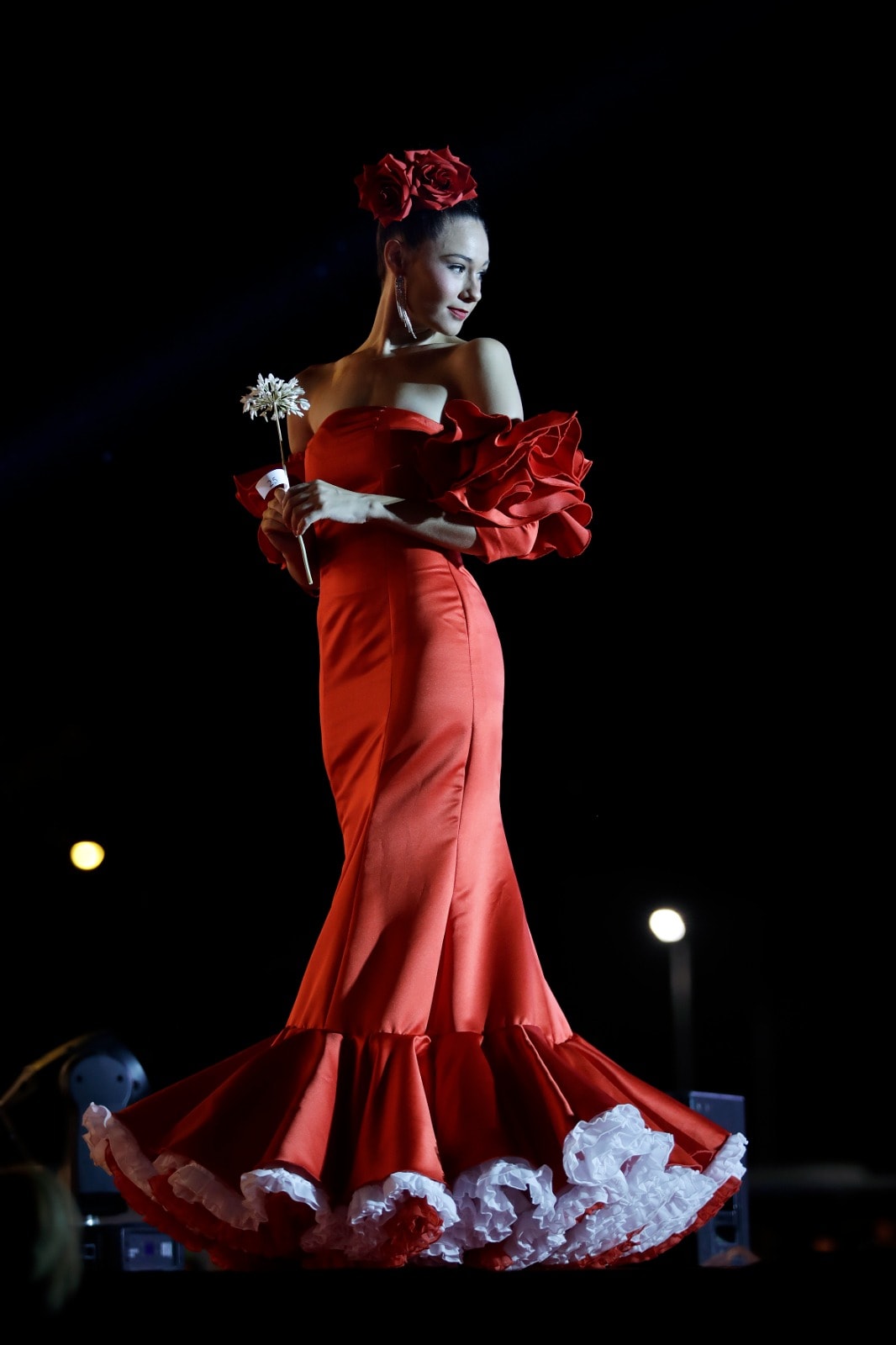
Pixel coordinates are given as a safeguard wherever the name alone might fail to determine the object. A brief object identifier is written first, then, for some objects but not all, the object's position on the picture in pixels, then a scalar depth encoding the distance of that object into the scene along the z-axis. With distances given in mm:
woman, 6828
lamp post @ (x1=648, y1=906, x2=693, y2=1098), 9640
